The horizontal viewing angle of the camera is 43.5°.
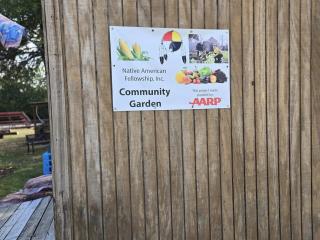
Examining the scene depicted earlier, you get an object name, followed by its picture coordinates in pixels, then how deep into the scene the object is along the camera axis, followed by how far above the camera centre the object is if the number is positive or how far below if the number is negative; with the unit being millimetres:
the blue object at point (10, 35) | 5805 +1047
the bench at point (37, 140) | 11789 -1004
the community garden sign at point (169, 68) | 2611 +229
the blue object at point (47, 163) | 6199 -892
